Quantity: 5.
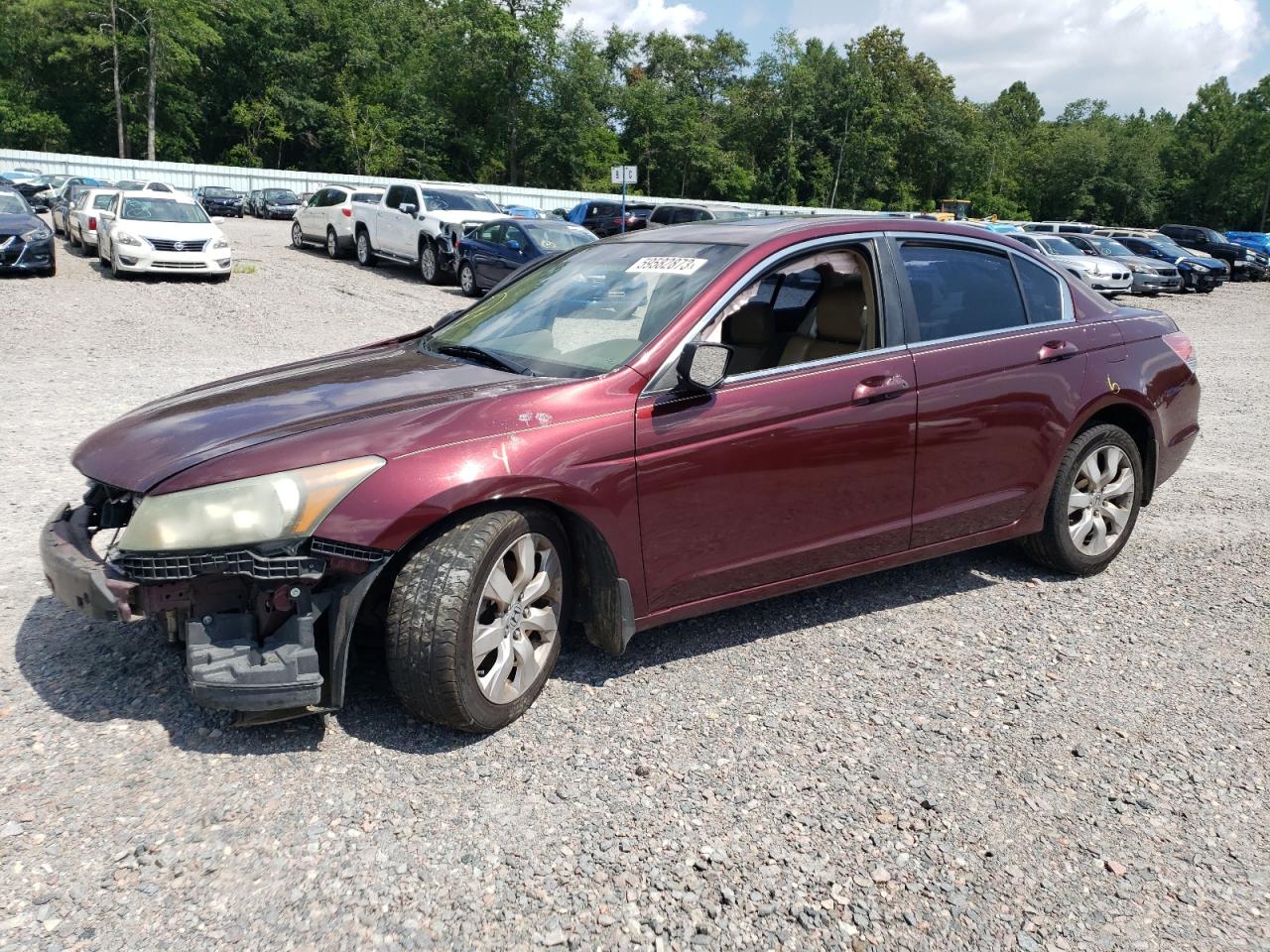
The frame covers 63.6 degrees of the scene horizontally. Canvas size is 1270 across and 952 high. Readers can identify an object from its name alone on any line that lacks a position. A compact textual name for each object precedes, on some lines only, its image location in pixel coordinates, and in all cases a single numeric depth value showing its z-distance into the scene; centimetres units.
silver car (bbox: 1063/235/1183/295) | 2764
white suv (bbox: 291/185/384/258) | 2319
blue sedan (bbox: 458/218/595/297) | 1712
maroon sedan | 302
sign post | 2389
